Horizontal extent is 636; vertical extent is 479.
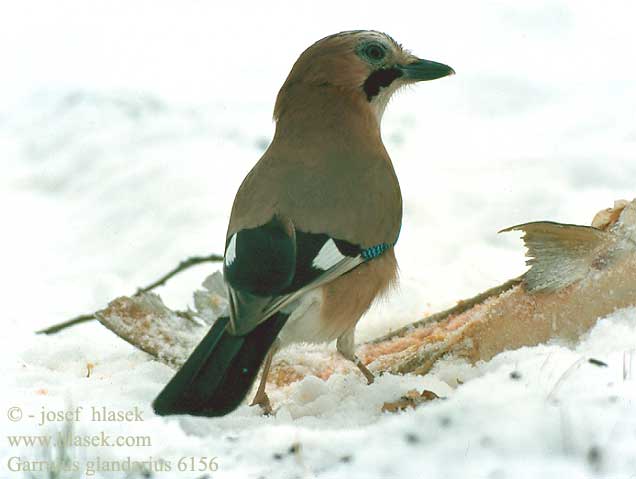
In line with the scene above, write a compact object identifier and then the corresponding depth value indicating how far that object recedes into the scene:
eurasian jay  5.37
